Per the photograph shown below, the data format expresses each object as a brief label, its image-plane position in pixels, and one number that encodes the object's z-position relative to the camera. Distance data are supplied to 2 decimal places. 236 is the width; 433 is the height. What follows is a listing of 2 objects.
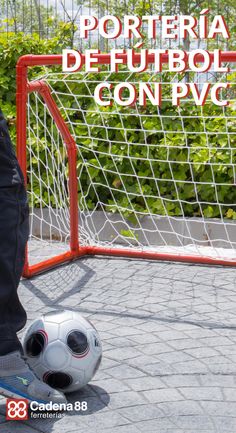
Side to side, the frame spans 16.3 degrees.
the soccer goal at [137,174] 6.99
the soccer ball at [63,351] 3.48
